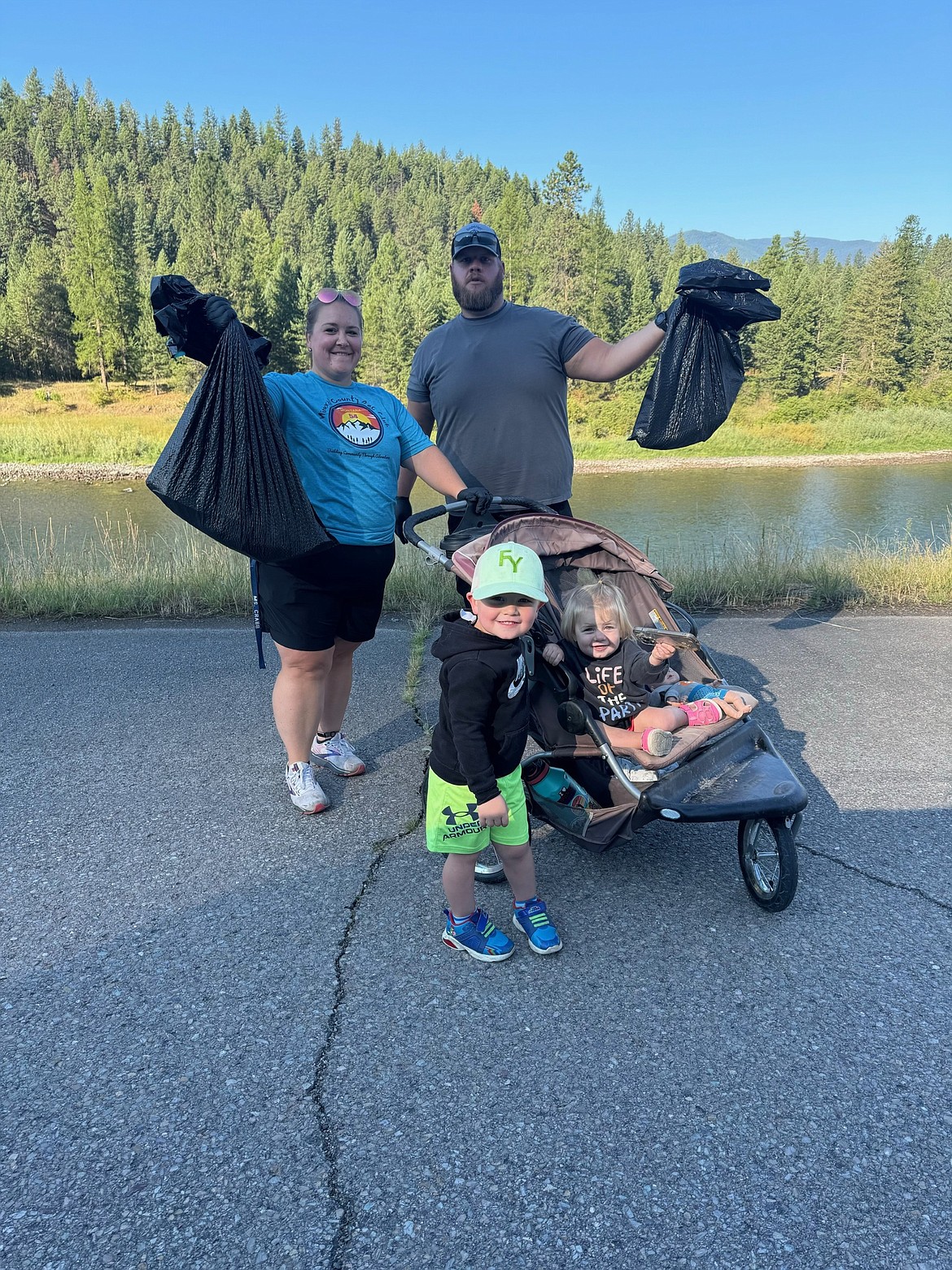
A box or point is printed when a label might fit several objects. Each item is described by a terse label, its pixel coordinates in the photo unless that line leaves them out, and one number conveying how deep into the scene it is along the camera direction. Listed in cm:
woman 342
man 413
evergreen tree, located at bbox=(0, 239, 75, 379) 5938
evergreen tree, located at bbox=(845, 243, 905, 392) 5838
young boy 254
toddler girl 329
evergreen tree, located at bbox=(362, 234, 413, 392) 5594
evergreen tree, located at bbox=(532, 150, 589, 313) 5991
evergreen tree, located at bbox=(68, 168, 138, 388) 5647
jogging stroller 284
